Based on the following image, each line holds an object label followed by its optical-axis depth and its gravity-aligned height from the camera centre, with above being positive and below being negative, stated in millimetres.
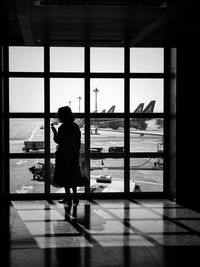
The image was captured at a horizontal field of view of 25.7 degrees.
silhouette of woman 8086 -415
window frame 9031 +252
